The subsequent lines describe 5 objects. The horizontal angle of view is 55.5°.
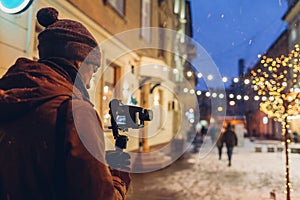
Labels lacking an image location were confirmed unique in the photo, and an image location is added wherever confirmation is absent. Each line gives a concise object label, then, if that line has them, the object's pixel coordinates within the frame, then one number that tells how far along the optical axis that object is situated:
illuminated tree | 4.18
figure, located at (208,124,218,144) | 16.24
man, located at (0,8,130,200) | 1.13
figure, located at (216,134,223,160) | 11.17
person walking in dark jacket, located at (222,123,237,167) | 9.98
